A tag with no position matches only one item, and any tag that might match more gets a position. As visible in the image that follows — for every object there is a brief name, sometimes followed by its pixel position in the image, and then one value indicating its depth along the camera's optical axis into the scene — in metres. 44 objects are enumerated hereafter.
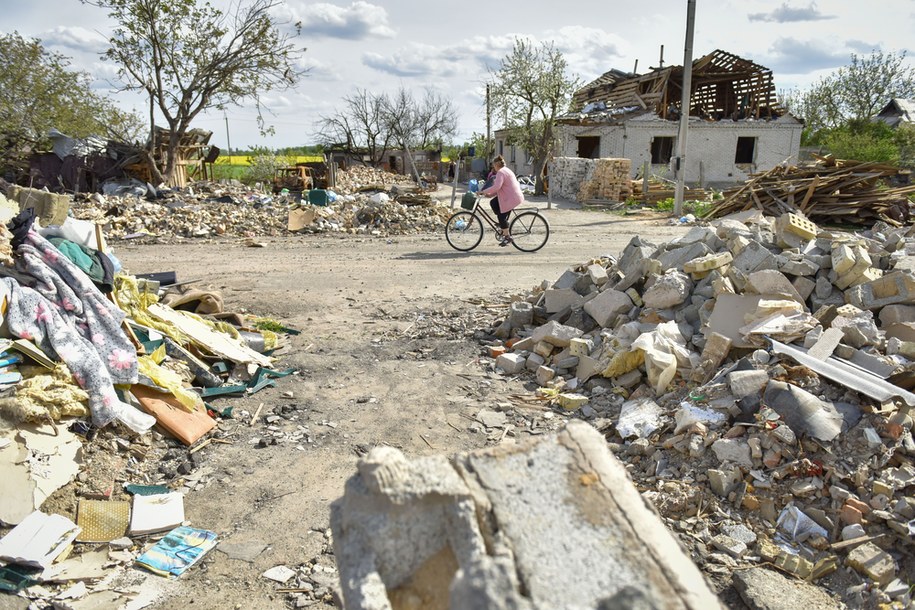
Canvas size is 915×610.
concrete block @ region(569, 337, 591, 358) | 5.63
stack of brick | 20.89
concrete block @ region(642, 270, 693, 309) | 5.79
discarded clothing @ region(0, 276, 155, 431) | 4.07
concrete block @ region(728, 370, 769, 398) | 4.04
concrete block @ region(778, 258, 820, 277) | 5.51
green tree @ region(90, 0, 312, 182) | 18.25
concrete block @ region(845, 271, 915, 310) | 4.91
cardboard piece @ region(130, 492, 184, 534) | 3.40
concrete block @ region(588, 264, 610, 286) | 6.81
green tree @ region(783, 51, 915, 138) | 38.09
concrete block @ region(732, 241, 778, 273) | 5.76
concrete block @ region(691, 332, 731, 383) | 4.71
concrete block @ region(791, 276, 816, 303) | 5.43
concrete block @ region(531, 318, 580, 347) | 5.82
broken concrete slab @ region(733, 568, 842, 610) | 2.87
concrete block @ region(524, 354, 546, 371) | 5.75
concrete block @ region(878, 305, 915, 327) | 4.81
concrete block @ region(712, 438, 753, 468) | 3.66
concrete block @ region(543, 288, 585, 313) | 6.71
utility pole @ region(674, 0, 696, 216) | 14.77
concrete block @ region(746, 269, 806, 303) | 5.27
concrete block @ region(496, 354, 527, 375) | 5.75
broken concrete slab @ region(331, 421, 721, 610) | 1.44
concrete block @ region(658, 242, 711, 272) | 6.36
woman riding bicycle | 10.56
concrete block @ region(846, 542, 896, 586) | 2.96
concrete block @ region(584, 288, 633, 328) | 6.04
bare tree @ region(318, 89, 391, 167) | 42.22
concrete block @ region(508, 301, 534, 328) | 6.68
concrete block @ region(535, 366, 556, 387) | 5.46
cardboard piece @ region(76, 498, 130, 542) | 3.33
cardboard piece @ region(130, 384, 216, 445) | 4.32
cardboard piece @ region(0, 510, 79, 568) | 3.05
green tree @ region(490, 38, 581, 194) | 29.56
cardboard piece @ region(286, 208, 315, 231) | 14.19
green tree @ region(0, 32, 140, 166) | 22.05
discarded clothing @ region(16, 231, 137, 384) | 4.40
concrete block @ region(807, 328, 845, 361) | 4.26
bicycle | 11.34
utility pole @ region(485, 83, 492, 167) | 33.41
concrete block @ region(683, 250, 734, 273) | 5.91
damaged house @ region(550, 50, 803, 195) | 27.31
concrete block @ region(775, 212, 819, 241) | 6.17
